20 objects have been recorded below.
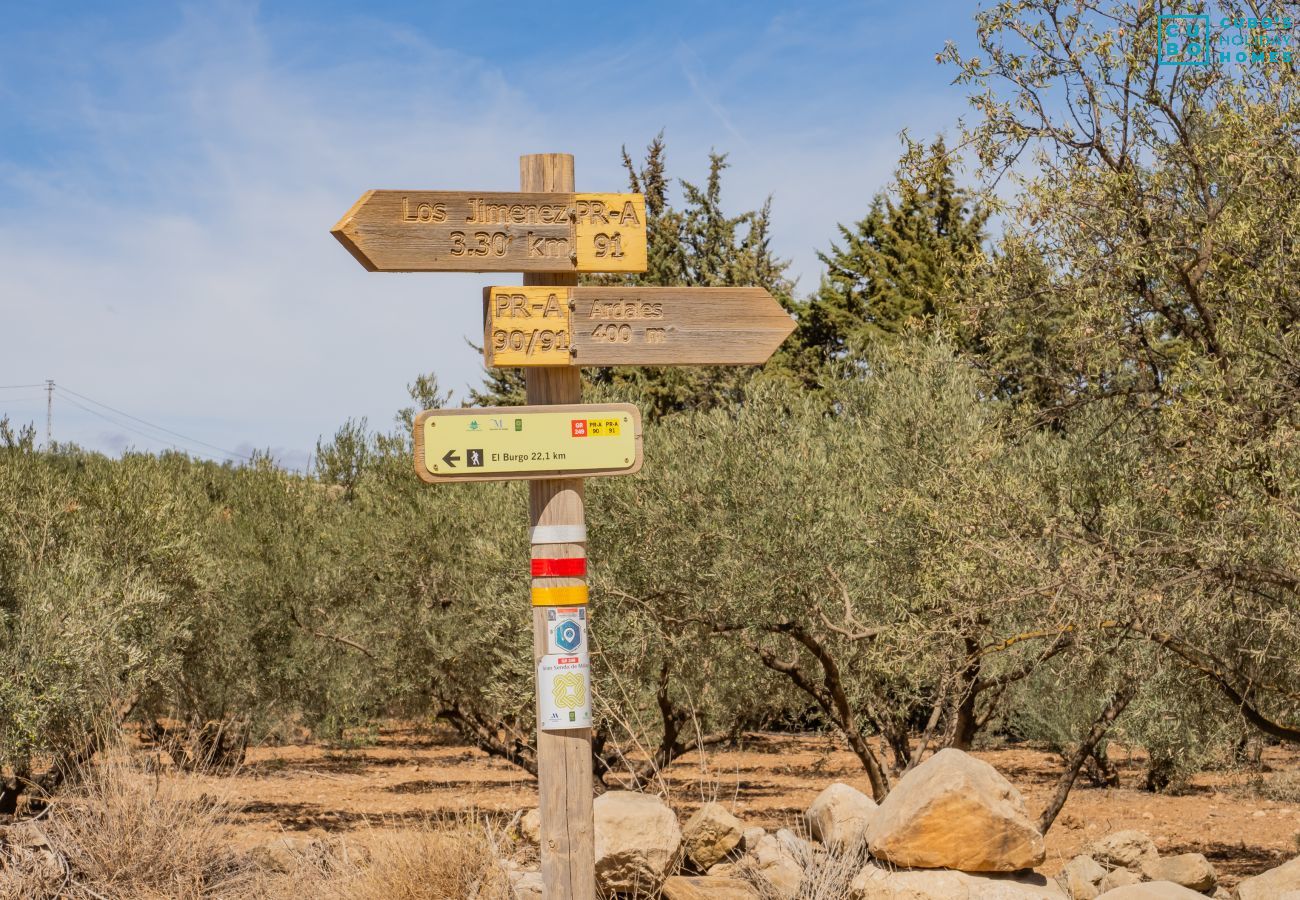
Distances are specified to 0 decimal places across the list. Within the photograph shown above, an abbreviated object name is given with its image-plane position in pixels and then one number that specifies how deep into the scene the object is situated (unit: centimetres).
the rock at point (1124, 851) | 1070
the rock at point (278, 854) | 822
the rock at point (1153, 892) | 764
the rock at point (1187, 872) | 1032
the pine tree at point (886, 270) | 2980
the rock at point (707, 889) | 725
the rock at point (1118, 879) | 983
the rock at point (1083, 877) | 955
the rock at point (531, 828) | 797
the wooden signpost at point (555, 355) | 563
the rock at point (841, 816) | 765
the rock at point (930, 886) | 703
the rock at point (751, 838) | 811
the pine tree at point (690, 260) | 2714
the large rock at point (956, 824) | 717
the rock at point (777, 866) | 728
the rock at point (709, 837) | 777
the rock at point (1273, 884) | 862
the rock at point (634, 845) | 725
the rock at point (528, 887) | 682
